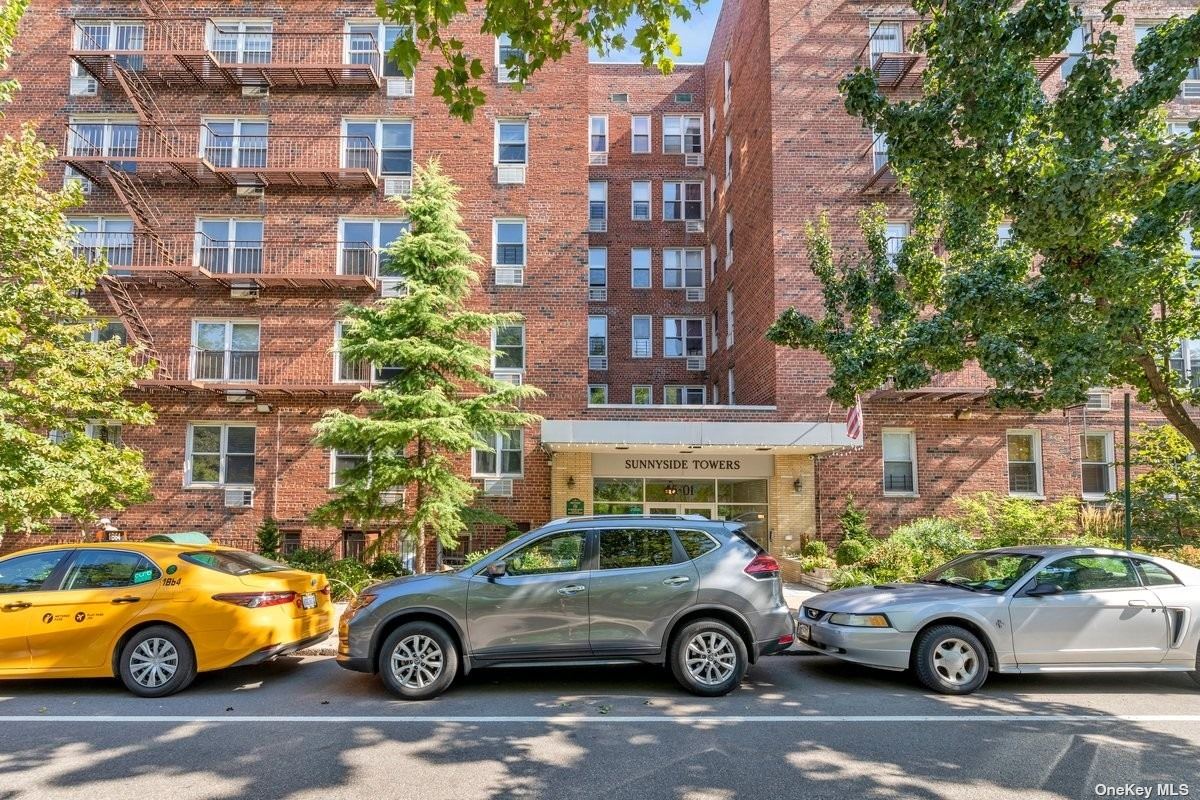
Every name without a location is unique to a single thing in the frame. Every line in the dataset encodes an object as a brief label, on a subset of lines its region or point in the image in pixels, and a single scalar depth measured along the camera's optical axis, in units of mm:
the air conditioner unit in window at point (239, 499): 17438
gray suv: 6605
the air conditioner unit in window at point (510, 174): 18891
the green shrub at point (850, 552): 14977
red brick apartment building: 17438
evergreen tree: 12422
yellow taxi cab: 6648
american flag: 14758
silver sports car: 6812
